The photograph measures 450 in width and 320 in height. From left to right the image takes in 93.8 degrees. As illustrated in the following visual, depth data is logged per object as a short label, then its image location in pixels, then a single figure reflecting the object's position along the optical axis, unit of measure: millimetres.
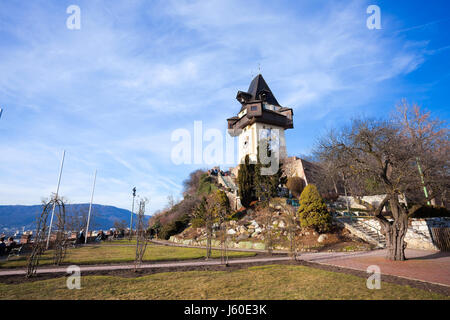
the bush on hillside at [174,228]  23948
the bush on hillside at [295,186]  26578
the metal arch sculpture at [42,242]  6746
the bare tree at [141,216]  8445
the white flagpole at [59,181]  16356
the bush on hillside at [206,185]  32841
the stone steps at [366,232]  13696
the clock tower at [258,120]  35375
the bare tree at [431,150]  10641
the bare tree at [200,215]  20609
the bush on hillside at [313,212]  14766
